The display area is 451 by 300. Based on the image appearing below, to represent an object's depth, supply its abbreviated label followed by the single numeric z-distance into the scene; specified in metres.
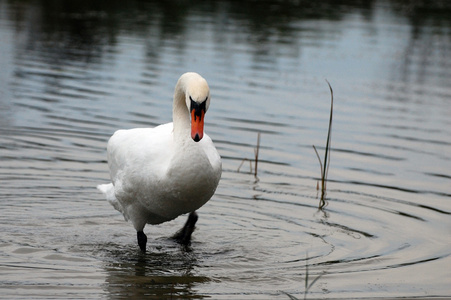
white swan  13.02
